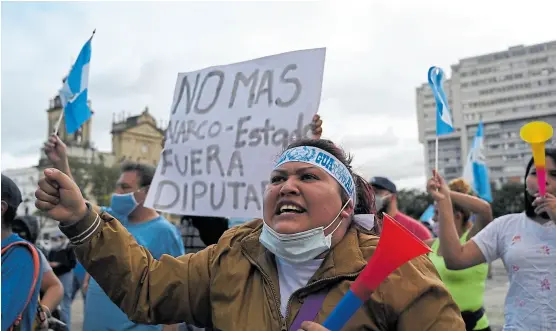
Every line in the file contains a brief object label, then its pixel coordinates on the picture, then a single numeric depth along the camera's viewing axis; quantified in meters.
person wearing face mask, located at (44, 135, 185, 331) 3.35
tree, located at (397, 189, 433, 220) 62.05
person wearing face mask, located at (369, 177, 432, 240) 4.58
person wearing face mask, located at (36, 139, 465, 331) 1.62
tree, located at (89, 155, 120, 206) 46.53
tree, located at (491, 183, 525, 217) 58.28
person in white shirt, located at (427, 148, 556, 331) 2.69
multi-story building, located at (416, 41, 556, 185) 95.44
